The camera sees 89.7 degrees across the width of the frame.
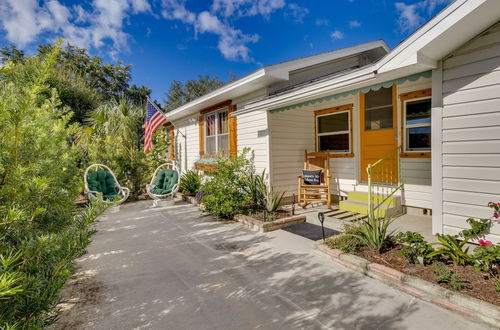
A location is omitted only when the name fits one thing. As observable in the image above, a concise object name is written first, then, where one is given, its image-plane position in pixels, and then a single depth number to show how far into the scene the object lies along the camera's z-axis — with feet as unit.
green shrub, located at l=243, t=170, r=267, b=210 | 18.49
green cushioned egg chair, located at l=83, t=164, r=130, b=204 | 21.38
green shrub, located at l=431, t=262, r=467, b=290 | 7.69
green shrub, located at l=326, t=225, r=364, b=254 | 10.87
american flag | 27.30
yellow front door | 18.19
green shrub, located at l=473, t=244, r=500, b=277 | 7.98
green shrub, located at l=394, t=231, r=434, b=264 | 9.39
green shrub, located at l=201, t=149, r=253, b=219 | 17.83
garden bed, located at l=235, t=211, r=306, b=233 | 15.14
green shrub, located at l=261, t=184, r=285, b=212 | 17.33
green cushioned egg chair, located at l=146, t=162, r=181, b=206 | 23.84
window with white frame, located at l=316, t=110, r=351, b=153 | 21.45
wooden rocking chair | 19.81
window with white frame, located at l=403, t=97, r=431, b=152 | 16.38
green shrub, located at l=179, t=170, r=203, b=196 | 27.27
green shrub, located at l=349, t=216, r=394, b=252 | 10.47
